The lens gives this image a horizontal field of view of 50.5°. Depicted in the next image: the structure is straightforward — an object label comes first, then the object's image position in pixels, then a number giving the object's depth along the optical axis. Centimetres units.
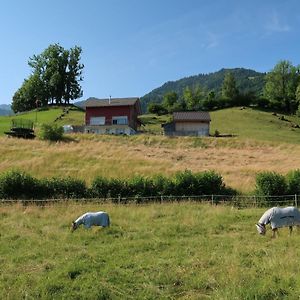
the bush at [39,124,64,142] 4124
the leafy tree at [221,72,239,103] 8394
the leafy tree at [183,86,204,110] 8493
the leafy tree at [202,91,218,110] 8193
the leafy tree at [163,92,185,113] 8348
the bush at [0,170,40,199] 2093
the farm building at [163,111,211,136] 5277
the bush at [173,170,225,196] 2133
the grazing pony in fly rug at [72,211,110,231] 1345
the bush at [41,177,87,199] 2106
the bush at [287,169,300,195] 2143
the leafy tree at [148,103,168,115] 8056
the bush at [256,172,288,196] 2101
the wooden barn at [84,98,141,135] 5125
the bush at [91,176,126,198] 2102
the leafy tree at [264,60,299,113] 8024
